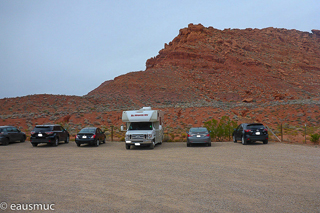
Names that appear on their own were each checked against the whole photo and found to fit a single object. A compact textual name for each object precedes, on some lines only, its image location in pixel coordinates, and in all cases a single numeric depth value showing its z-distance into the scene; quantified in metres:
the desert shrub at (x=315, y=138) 19.82
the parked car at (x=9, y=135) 21.48
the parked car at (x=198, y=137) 19.58
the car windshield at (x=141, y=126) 19.36
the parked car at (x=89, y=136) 20.42
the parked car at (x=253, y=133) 19.97
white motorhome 18.23
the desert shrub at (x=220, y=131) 24.52
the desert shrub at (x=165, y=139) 25.31
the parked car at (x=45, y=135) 20.19
